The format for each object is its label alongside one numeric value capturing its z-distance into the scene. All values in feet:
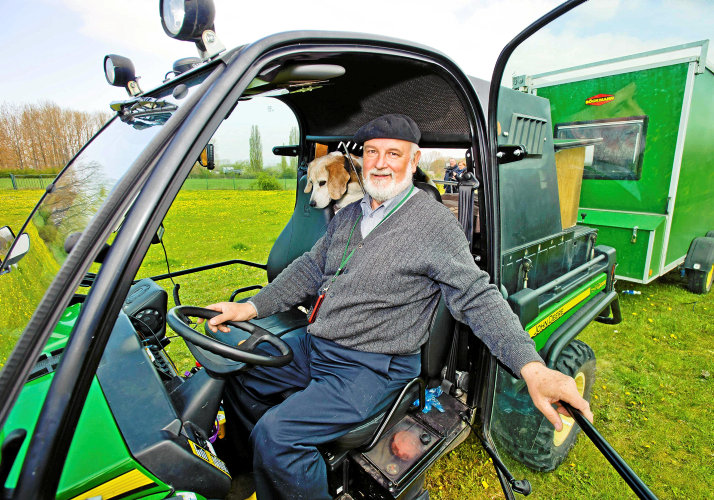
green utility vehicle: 2.88
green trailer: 14.66
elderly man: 4.82
